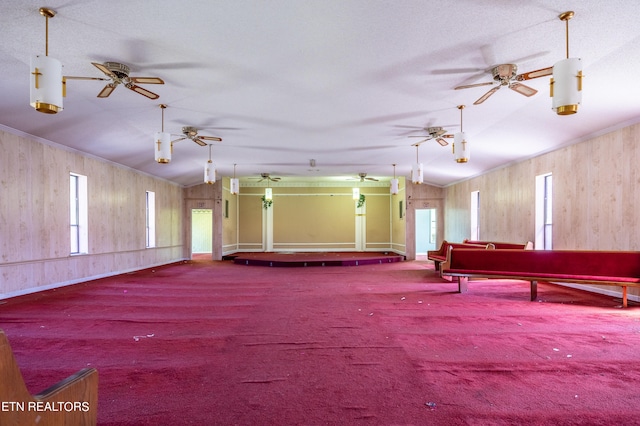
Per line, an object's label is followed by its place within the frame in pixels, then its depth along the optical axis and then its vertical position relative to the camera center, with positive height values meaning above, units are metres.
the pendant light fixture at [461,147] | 5.94 +1.16
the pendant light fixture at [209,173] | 8.25 +1.03
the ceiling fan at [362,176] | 13.34 +1.55
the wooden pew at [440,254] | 9.28 -1.14
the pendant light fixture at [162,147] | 5.73 +1.14
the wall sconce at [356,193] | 13.06 +0.84
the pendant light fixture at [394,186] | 11.56 +0.97
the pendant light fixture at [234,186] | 10.92 +0.95
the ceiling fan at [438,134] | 7.24 +1.74
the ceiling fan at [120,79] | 4.20 +1.70
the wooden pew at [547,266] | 5.50 -0.92
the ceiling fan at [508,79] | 4.43 +1.76
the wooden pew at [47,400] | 0.82 -0.51
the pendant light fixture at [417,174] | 8.77 +1.06
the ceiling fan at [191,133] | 7.13 +1.73
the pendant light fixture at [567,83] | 3.40 +1.30
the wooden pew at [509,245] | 8.27 -0.76
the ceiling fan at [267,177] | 13.17 +1.54
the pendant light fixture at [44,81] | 3.22 +1.26
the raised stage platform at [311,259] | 11.63 -1.58
